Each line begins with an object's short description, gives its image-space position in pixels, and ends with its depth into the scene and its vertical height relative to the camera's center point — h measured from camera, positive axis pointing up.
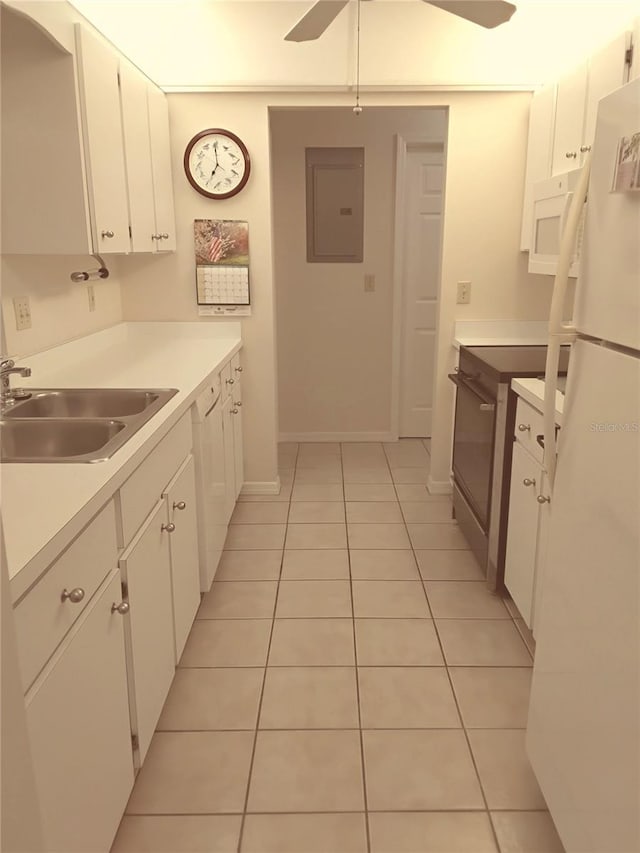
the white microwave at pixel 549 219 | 2.58 +0.18
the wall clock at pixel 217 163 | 3.41 +0.50
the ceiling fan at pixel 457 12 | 1.98 +0.76
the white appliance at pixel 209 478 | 2.52 -0.86
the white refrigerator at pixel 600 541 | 1.18 -0.54
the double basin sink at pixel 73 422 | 1.86 -0.46
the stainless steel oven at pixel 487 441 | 2.59 -0.75
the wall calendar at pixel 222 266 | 3.54 -0.02
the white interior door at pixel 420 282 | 4.54 -0.14
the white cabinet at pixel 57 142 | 2.14 +0.39
